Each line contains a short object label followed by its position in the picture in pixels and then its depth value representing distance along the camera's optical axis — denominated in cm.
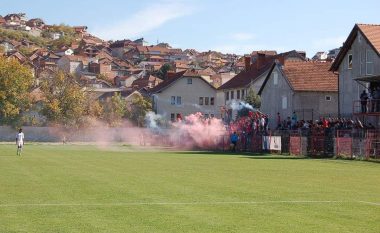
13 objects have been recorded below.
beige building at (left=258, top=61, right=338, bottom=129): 6675
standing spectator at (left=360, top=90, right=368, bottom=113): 4604
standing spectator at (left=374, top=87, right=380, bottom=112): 4553
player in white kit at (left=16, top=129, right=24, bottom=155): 4591
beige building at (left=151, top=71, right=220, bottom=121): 10469
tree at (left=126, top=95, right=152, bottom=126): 10238
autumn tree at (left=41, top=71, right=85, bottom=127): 9681
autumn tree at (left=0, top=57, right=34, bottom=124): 9644
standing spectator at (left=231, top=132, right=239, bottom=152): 5725
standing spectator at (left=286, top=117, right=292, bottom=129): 5296
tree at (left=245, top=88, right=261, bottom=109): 8508
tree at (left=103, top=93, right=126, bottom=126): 10250
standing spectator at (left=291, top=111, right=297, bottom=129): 5253
